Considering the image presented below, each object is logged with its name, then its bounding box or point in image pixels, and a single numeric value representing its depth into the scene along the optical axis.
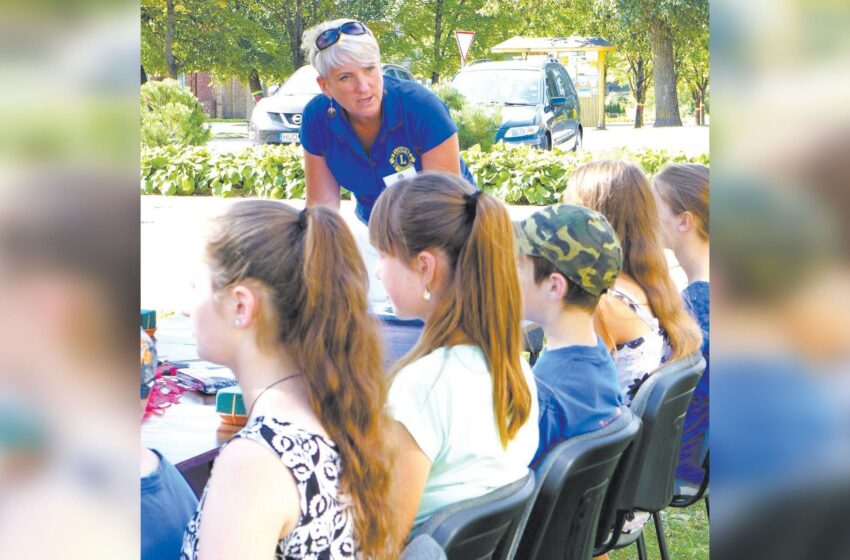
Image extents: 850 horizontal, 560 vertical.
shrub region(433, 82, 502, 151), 12.64
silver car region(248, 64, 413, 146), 14.74
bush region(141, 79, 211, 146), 14.78
